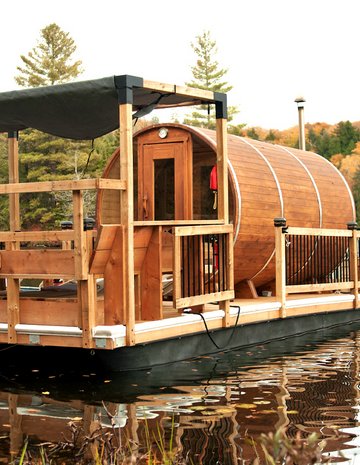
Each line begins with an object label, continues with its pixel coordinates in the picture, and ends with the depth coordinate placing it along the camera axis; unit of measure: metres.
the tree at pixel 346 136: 57.66
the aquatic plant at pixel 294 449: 2.95
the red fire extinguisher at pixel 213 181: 12.34
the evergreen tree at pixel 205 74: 58.22
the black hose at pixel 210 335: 9.88
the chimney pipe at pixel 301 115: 17.34
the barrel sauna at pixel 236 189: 12.12
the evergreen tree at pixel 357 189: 47.34
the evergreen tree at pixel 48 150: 52.22
